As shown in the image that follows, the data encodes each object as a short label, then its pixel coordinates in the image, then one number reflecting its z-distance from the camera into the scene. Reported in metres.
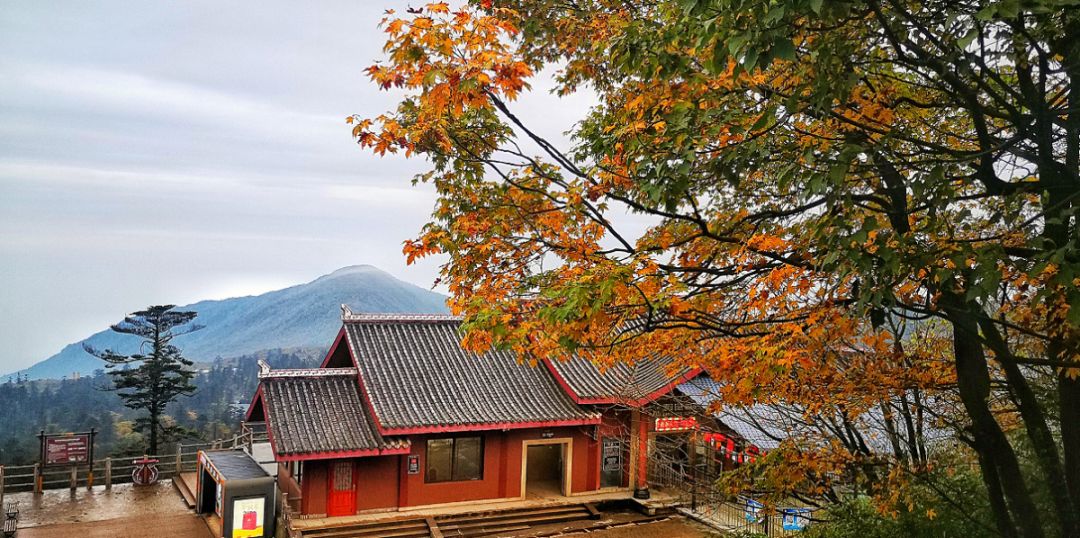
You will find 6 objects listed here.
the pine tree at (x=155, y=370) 26.80
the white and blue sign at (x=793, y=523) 12.39
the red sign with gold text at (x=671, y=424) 18.17
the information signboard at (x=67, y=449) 20.58
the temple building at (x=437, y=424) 17.70
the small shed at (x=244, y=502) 15.70
